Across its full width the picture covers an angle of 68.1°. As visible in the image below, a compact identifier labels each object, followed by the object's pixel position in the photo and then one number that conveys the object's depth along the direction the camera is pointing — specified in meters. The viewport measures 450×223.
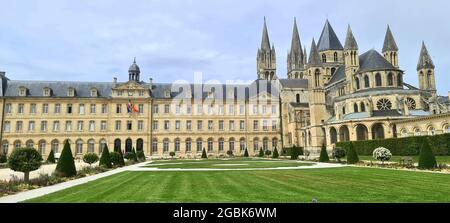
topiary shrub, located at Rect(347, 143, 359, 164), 25.19
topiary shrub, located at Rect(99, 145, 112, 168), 23.30
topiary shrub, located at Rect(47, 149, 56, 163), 31.39
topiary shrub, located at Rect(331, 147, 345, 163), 28.47
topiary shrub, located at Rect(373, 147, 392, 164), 22.31
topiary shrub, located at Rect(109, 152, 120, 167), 25.39
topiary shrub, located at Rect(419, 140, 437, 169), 17.84
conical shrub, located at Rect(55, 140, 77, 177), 15.78
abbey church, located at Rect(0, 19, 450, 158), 45.22
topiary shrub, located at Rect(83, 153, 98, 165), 23.85
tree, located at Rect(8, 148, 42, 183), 13.43
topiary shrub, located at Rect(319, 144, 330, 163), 29.12
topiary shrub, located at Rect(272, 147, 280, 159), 41.06
